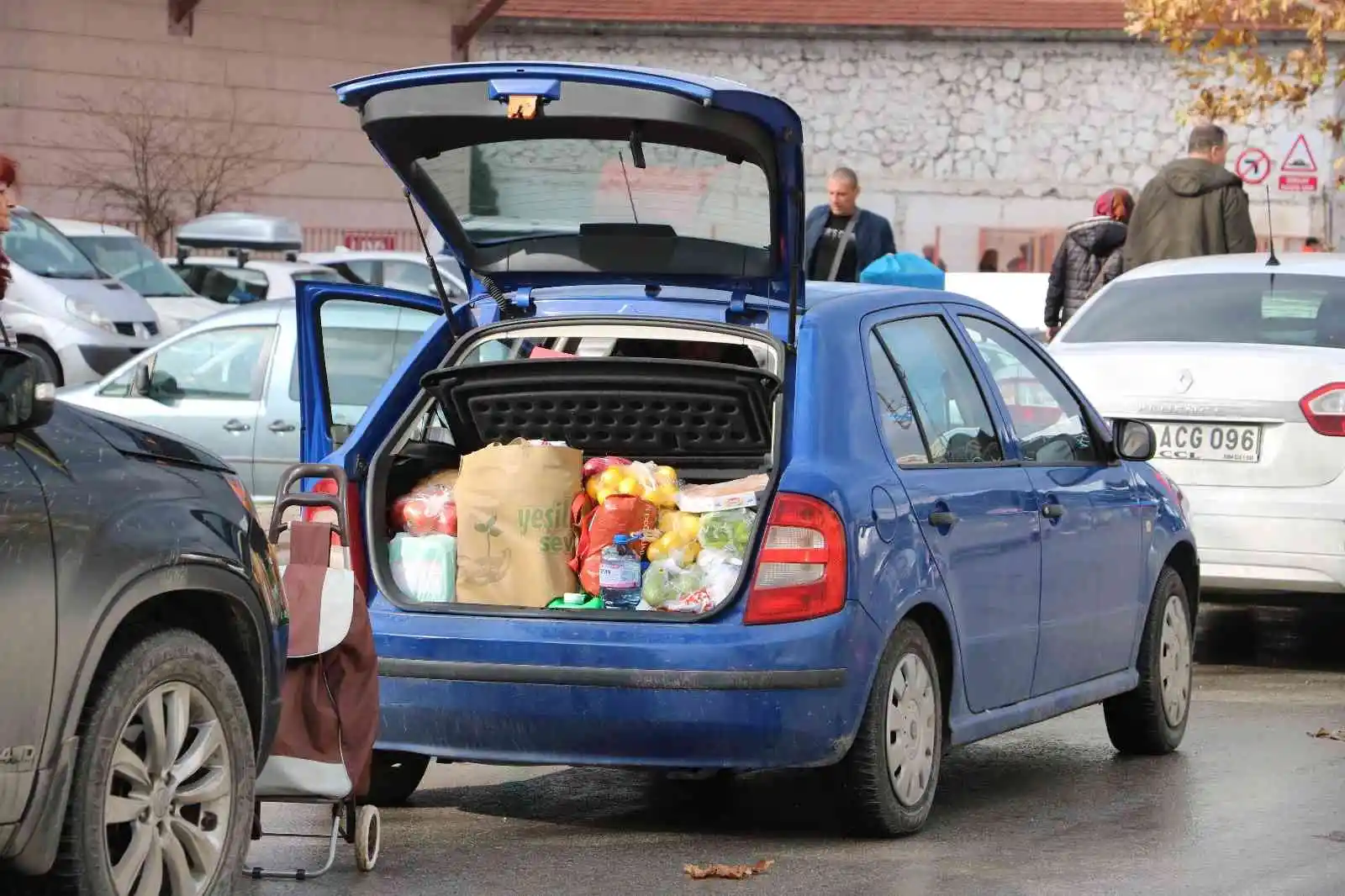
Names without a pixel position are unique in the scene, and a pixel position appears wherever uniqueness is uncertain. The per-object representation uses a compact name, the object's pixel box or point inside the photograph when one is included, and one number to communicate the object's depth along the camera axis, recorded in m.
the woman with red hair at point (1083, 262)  24.91
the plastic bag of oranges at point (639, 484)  11.08
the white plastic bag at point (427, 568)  10.98
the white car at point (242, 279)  41.19
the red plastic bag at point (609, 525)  10.91
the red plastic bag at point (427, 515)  11.15
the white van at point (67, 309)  33.64
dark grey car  7.43
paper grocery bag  10.93
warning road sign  40.87
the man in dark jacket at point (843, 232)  22.95
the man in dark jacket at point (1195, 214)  23.37
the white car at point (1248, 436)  16.10
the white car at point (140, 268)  38.80
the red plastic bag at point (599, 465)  11.33
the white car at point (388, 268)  42.14
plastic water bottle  10.76
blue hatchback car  10.13
